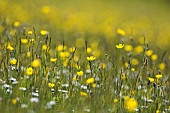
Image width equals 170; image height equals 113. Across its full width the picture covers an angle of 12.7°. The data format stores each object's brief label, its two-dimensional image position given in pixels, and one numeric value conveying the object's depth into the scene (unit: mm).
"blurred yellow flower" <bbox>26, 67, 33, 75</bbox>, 8605
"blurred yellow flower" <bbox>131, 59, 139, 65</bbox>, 14053
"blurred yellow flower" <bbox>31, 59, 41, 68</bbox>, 8549
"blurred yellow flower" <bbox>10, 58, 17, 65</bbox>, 8878
